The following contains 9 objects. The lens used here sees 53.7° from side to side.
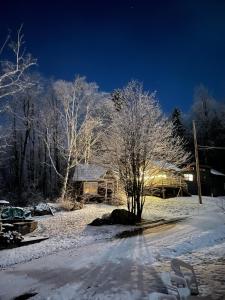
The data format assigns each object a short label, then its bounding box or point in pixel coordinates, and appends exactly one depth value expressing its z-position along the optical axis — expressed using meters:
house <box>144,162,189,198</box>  26.18
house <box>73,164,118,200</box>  26.86
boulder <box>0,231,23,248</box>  10.98
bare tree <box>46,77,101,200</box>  24.85
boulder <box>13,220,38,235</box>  13.08
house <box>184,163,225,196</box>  33.88
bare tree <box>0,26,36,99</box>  11.75
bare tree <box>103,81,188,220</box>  15.82
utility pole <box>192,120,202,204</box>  23.01
